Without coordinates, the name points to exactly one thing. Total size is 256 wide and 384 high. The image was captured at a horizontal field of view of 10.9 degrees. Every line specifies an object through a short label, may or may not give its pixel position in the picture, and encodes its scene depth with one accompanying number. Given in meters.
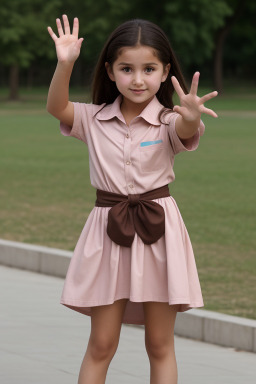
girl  5.36
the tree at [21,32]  82.01
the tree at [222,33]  94.37
